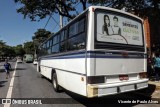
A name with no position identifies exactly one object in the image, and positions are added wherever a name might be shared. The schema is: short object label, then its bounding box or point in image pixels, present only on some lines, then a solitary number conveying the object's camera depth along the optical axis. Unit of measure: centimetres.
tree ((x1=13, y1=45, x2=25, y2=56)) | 7268
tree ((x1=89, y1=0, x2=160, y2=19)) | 703
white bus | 348
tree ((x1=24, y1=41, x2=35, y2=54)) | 5119
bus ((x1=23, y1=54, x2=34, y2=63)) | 3474
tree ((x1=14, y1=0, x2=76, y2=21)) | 1002
